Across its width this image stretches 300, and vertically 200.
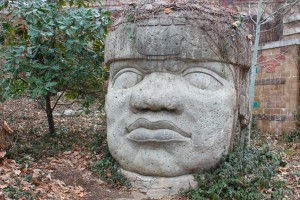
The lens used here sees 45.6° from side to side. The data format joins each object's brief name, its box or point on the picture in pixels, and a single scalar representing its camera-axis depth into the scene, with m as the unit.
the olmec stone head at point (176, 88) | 3.97
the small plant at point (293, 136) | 7.64
